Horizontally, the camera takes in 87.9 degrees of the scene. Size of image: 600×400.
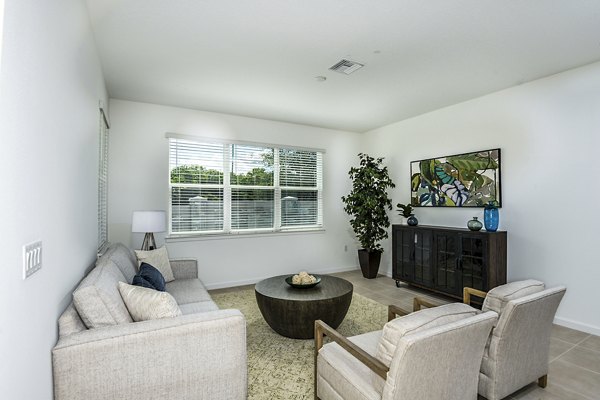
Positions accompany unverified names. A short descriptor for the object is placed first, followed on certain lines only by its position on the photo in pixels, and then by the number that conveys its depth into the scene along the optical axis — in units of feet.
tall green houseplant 17.46
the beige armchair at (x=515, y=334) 6.01
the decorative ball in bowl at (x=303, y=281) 10.13
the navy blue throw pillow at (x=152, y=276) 8.64
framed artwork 13.23
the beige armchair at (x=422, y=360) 4.49
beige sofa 4.87
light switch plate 3.68
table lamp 11.71
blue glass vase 12.42
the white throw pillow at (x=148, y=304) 5.99
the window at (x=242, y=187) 15.33
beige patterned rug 7.30
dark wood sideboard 12.14
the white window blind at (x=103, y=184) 10.44
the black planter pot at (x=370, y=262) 17.60
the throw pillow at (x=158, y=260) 11.08
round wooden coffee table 9.20
